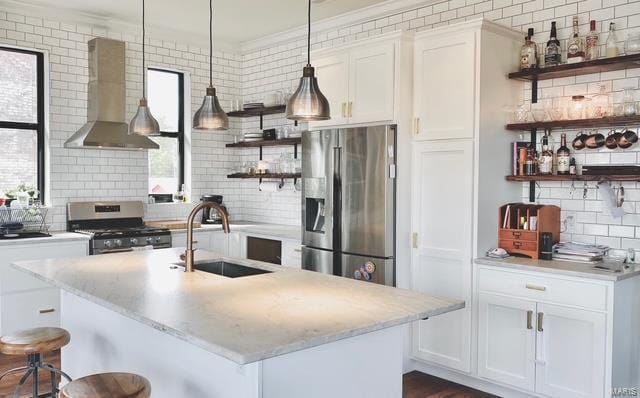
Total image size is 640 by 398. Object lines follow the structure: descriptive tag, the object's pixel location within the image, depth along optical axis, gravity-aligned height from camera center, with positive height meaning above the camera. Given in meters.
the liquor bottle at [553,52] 3.91 +0.92
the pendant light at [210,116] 3.46 +0.40
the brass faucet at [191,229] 3.18 -0.25
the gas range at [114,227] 5.16 -0.44
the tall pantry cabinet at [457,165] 3.92 +0.15
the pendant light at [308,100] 2.71 +0.39
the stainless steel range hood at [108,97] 5.38 +0.81
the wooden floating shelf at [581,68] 3.52 +0.77
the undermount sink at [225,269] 3.50 -0.53
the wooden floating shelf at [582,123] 3.52 +0.41
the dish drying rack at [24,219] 4.96 -0.34
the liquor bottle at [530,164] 4.00 +0.15
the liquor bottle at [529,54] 4.09 +0.94
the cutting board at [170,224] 5.74 -0.42
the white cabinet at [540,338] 3.35 -0.93
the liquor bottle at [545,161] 3.93 +0.17
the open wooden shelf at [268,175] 5.85 +0.09
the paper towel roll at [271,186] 6.25 -0.03
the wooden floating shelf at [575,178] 3.50 +0.06
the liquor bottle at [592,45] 3.77 +0.93
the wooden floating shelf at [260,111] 6.04 +0.78
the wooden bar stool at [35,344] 2.88 -0.82
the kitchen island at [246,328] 2.00 -0.51
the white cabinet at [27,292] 4.61 -0.91
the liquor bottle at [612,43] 3.64 +0.92
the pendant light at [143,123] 3.62 +0.37
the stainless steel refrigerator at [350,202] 4.27 -0.14
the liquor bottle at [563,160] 3.86 +0.18
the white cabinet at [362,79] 4.27 +0.82
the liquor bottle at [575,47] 3.79 +0.92
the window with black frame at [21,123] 5.26 +0.54
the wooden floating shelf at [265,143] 5.85 +0.43
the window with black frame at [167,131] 6.28 +0.57
